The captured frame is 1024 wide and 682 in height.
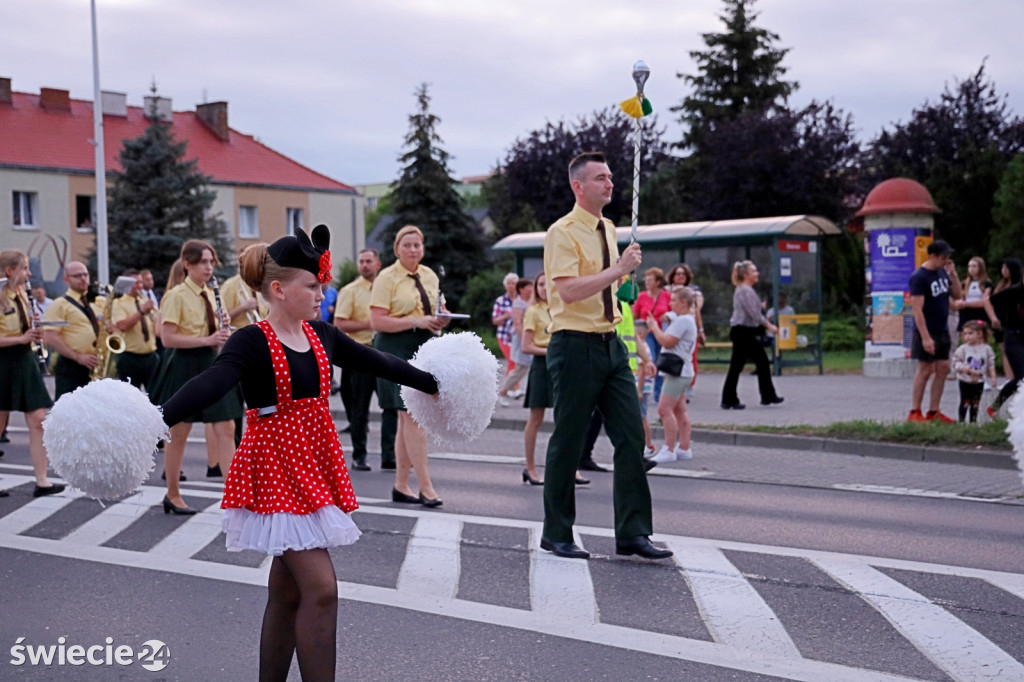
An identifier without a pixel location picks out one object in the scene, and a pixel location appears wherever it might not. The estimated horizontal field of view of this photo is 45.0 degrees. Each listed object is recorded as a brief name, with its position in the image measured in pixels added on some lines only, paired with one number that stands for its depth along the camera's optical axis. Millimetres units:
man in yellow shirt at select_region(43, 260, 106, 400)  10180
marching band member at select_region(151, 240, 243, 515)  8570
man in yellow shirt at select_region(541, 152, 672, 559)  6477
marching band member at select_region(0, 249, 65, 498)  9133
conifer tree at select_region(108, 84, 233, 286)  37906
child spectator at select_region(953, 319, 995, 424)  12445
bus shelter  20578
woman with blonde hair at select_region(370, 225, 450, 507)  8555
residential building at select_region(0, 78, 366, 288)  49250
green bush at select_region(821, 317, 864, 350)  28594
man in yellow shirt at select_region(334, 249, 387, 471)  10375
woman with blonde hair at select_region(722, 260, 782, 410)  15469
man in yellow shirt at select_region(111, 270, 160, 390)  11141
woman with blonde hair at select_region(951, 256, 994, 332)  13909
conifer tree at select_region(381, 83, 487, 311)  45844
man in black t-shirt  12203
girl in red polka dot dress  3707
